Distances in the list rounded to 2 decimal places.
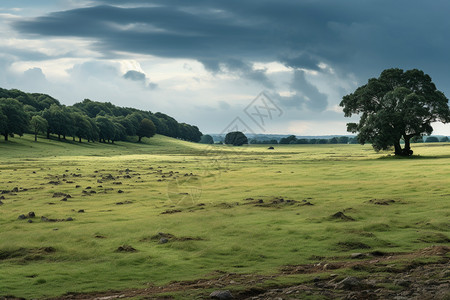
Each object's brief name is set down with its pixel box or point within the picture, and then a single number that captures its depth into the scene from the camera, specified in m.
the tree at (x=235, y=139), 187.48
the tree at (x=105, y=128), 176.38
